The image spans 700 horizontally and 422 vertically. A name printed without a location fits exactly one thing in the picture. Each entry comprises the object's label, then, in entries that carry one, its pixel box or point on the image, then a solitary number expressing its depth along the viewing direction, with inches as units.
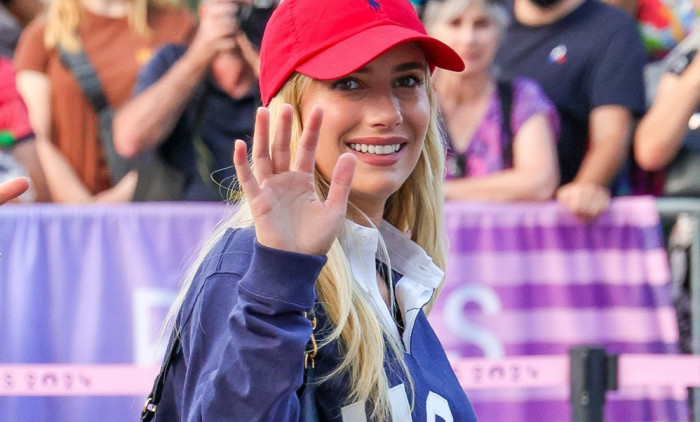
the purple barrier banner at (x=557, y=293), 350.9
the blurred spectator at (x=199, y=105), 366.6
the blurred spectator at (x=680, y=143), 357.4
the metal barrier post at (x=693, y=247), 348.8
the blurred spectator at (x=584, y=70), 365.4
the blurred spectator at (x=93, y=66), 385.4
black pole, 271.0
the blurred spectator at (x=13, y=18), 402.0
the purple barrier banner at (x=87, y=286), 350.0
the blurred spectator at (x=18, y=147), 377.1
